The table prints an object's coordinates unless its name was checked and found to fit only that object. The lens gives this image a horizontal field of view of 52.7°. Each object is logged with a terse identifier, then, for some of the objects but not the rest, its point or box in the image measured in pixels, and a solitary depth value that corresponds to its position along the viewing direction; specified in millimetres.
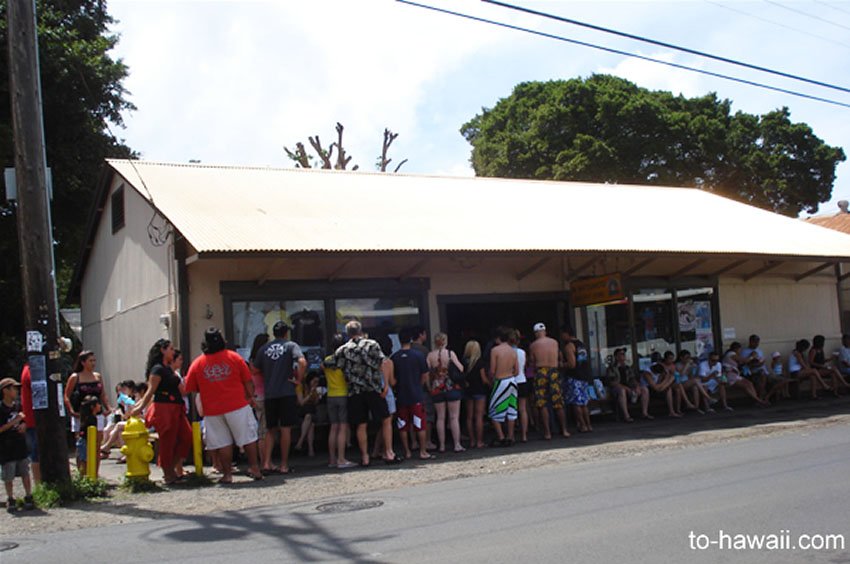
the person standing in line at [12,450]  9219
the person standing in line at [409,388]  12133
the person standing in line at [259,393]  11680
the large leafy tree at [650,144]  39406
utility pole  9727
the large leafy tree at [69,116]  21500
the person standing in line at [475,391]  13227
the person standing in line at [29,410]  9992
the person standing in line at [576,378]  14531
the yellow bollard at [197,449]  10766
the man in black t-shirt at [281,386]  11242
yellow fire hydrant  10258
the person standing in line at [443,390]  12742
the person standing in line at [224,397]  10430
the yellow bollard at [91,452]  10195
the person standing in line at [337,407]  11531
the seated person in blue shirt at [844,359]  19828
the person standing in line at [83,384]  11336
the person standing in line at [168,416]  10648
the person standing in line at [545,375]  13859
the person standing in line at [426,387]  12516
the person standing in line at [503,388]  13094
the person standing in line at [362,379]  11539
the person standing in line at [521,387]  13383
